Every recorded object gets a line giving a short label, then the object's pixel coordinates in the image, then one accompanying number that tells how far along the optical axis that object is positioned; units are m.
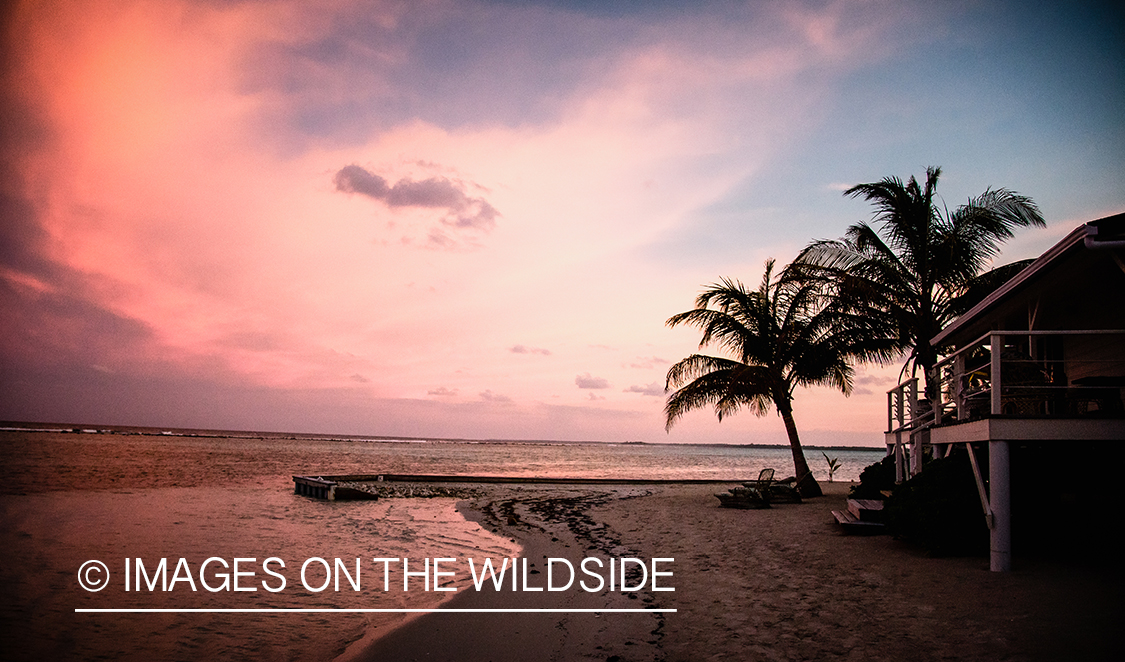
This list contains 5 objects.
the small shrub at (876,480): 16.50
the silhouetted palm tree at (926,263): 17.31
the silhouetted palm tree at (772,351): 21.12
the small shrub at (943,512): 9.62
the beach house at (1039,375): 8.52
